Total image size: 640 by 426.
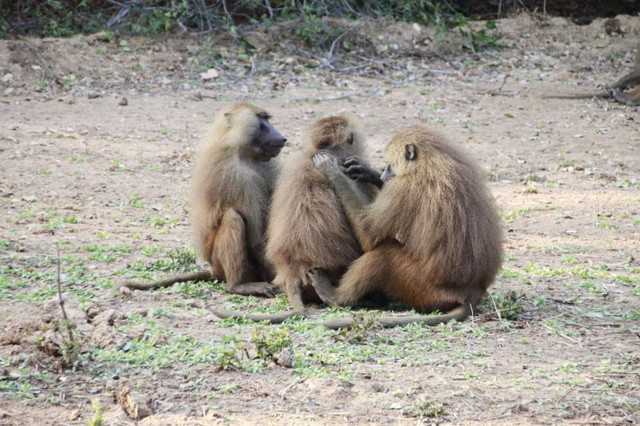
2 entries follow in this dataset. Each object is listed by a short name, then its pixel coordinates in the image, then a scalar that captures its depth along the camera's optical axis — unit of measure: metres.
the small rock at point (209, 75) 22.78
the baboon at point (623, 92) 22.81
